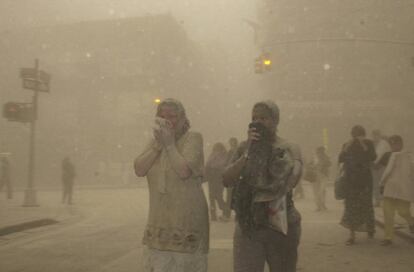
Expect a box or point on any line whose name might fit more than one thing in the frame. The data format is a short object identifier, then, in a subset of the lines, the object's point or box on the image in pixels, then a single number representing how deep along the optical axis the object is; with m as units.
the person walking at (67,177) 16.60
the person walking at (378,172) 11.80
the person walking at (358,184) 7.49
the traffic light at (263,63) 17.53
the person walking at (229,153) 10.49
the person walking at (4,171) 18.88
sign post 14.55
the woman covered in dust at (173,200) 3.25
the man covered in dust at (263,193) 3.24
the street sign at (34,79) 14.92
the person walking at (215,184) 10.84
